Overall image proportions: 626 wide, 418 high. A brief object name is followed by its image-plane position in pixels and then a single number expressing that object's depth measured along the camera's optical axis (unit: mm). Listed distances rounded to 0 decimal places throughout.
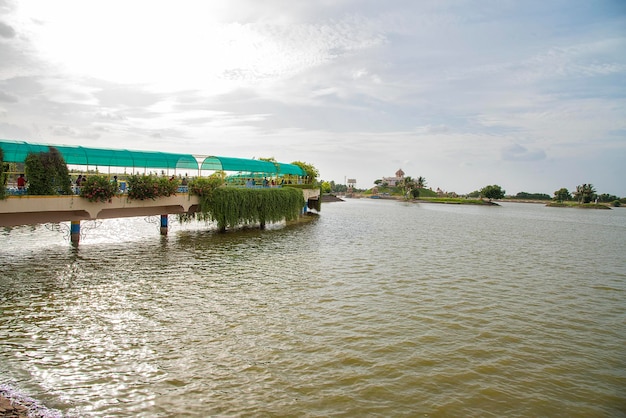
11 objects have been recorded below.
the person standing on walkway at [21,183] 20394
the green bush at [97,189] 22750
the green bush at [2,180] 18438
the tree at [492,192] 166875
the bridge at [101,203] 20172
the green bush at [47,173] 20609
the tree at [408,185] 176850
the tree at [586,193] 160000
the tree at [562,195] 178500
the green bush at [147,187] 25688
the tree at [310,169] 81712
